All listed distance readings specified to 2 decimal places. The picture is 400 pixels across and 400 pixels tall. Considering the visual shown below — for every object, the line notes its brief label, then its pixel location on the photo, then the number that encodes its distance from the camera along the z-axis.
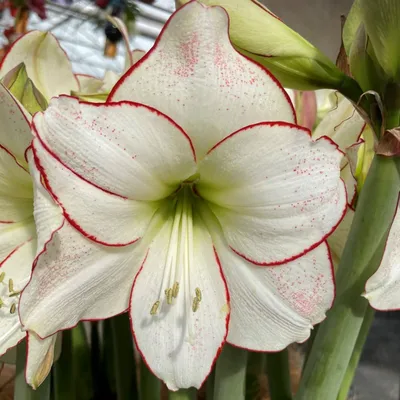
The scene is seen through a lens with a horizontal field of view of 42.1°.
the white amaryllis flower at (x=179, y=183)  0.32
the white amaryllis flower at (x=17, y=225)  0.32
